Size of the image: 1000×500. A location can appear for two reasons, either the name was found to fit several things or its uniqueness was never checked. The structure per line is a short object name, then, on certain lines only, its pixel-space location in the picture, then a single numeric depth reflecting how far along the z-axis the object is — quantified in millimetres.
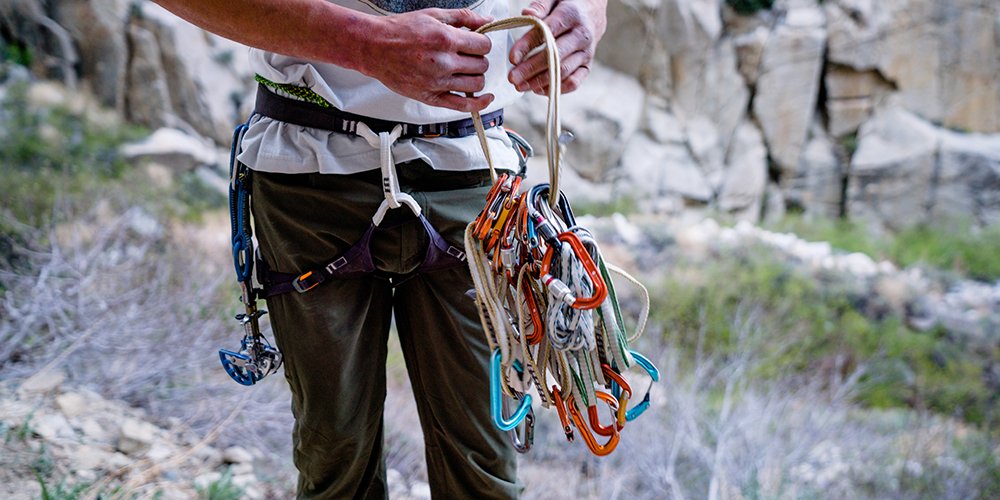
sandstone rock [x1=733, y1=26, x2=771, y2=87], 11133
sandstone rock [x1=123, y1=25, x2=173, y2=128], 8492
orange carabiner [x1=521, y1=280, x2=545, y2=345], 934
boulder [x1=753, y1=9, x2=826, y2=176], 11062
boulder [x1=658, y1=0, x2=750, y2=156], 10961
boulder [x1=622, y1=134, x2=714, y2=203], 10938
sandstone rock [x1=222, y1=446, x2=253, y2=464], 2363
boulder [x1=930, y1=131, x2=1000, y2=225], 10594
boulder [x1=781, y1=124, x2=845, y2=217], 11398
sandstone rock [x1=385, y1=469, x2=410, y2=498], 2381
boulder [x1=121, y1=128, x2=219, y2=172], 7375
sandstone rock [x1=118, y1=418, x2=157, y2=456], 2189
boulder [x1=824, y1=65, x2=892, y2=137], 11305
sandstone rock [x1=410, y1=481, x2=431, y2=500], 2395
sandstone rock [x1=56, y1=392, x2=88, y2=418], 2279
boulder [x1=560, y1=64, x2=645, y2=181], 10547
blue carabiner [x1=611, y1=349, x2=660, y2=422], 908
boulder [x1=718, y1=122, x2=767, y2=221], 11422
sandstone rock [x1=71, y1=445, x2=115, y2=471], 1994
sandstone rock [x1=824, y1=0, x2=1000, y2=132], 10930
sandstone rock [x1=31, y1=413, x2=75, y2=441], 2057
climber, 1120
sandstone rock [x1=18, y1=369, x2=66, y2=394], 2322
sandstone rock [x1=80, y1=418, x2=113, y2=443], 2191
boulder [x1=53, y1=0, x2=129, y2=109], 8273
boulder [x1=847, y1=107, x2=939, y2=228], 10828
